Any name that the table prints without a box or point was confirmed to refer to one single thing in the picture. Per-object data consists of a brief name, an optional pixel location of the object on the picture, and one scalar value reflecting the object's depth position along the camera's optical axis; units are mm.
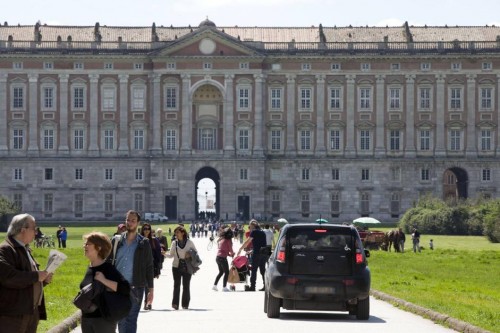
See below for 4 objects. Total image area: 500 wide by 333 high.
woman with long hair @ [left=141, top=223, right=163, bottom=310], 28500
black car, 27125
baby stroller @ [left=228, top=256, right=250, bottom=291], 36544
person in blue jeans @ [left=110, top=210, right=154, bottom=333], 21719
